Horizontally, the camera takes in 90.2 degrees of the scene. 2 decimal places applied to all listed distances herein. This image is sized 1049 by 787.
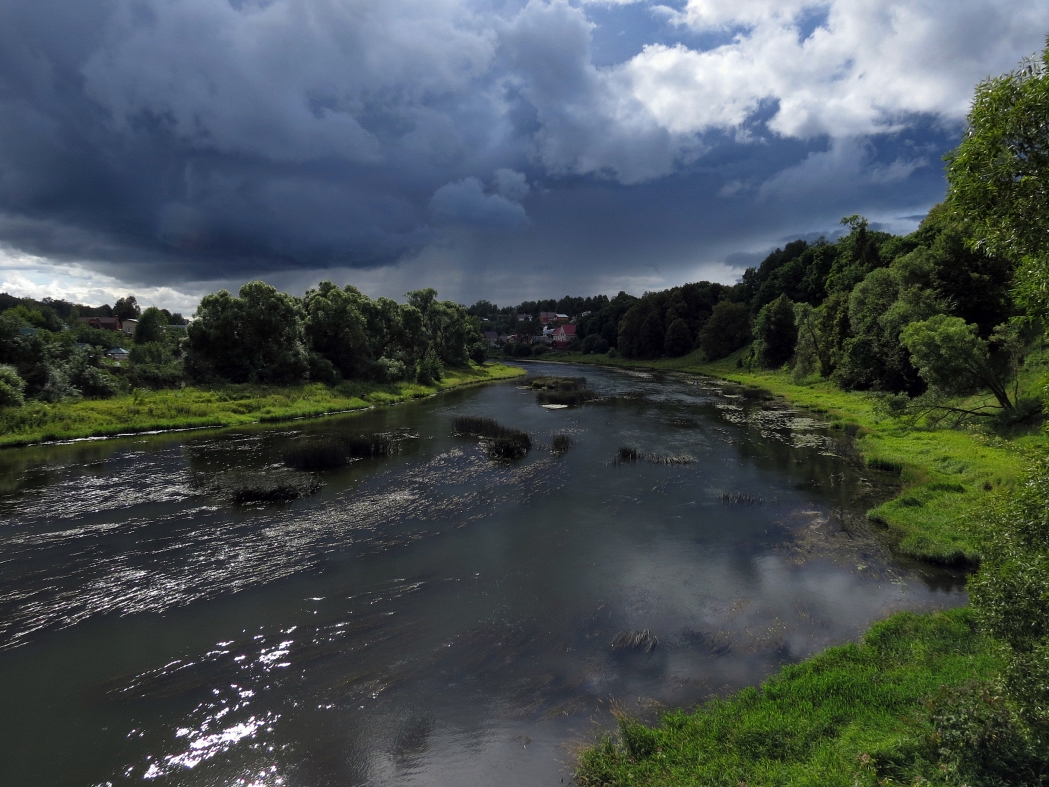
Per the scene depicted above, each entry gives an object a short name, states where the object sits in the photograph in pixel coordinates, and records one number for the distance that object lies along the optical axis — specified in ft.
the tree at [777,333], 256.73
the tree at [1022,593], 19.67
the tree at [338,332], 197.26
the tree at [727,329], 331.57
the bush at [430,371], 226.99
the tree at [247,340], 164.14
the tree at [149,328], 302.66
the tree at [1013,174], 22.43
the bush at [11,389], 105.81
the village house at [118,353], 257.42
